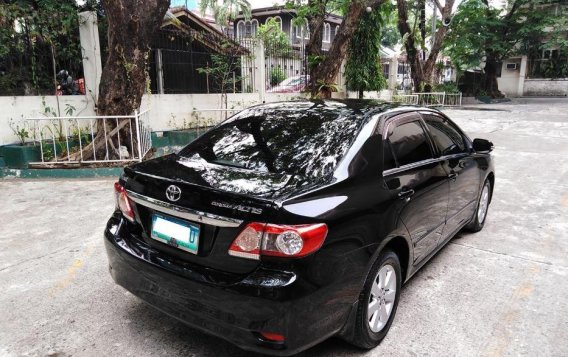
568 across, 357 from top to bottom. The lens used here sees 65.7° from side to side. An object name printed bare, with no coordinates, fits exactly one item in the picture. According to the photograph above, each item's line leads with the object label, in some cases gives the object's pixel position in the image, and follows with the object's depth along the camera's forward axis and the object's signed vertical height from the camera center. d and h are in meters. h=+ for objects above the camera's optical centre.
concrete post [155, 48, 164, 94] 10.91 +0.42
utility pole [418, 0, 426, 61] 23.81 +3.76
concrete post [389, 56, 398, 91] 21.88 +0.81
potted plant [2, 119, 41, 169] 7.77 -1.06
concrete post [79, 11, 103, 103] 8.69 +0.76
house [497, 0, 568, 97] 33.72 +1.12
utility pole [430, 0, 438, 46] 22.39 +3.18
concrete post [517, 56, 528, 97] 35.41 +0.85
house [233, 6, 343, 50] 34.66 +5.47
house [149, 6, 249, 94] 10.95 +0.80
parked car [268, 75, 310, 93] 13.84 +0.16
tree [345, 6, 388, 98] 16.38 +1.36
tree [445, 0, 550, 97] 27.89 +3.51
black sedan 2.29 -0.78
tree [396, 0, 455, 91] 21.62 +2.34
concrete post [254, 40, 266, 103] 12.49 +0.49
